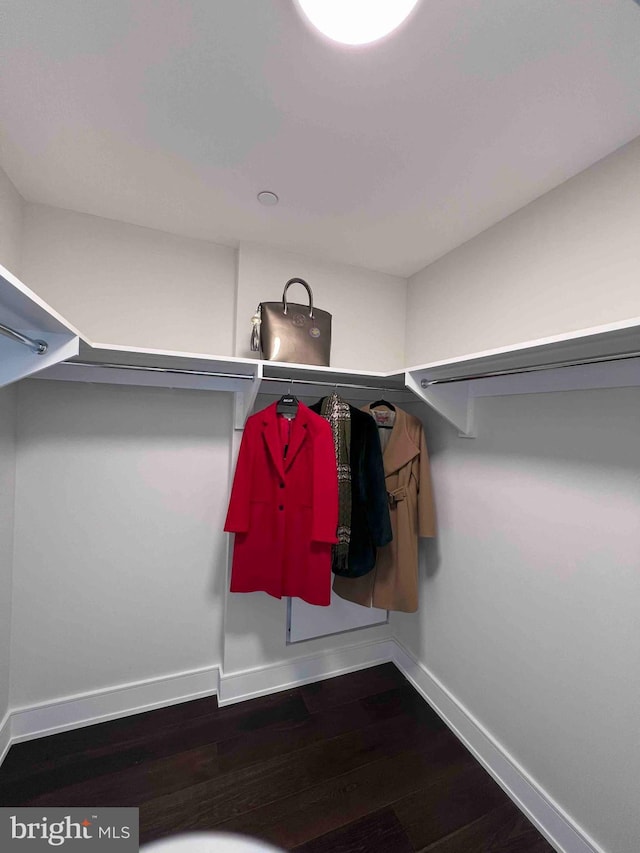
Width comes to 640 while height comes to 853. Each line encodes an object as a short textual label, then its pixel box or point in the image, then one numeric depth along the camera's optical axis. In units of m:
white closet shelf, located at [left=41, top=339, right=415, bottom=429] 1.32
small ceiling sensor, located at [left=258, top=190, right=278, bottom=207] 1.38
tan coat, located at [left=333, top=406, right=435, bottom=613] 1.69
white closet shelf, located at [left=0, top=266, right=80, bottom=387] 0.99
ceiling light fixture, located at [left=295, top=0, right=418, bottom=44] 0.72
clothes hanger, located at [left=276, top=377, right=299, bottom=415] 1.60
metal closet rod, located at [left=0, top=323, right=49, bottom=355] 0.86
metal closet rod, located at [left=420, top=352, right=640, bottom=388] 0.93
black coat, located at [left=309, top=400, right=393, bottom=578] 1.58
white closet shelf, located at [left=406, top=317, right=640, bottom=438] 0.90
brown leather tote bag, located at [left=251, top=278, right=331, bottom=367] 1.56
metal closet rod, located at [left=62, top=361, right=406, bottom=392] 1.36
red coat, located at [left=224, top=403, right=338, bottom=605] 1.47
